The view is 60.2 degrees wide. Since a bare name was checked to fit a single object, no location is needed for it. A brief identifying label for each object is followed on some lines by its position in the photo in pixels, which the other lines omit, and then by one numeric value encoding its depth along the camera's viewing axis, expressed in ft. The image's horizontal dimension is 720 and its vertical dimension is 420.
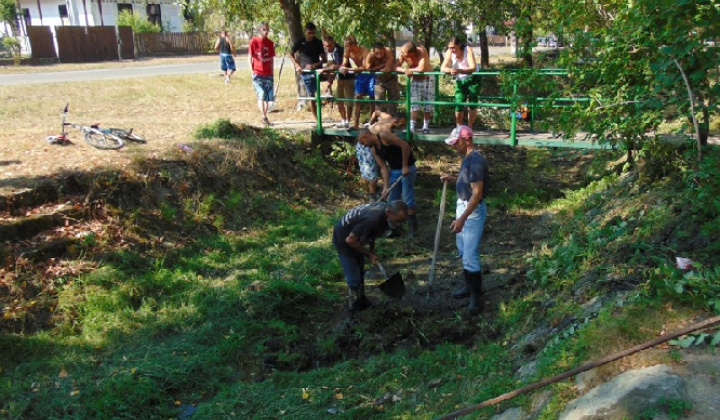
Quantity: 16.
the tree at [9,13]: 123.03
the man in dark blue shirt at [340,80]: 36.27
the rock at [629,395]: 11.51
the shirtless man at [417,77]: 34.12
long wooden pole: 12.63
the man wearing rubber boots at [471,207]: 19.60
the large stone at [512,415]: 13.15
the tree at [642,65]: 17.07
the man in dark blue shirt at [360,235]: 19.93
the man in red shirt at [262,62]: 36.17
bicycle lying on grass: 29.94
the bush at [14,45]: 87.03
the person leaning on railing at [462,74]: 32.30
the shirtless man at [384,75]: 34.63
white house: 118.42
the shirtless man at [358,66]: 35.86
